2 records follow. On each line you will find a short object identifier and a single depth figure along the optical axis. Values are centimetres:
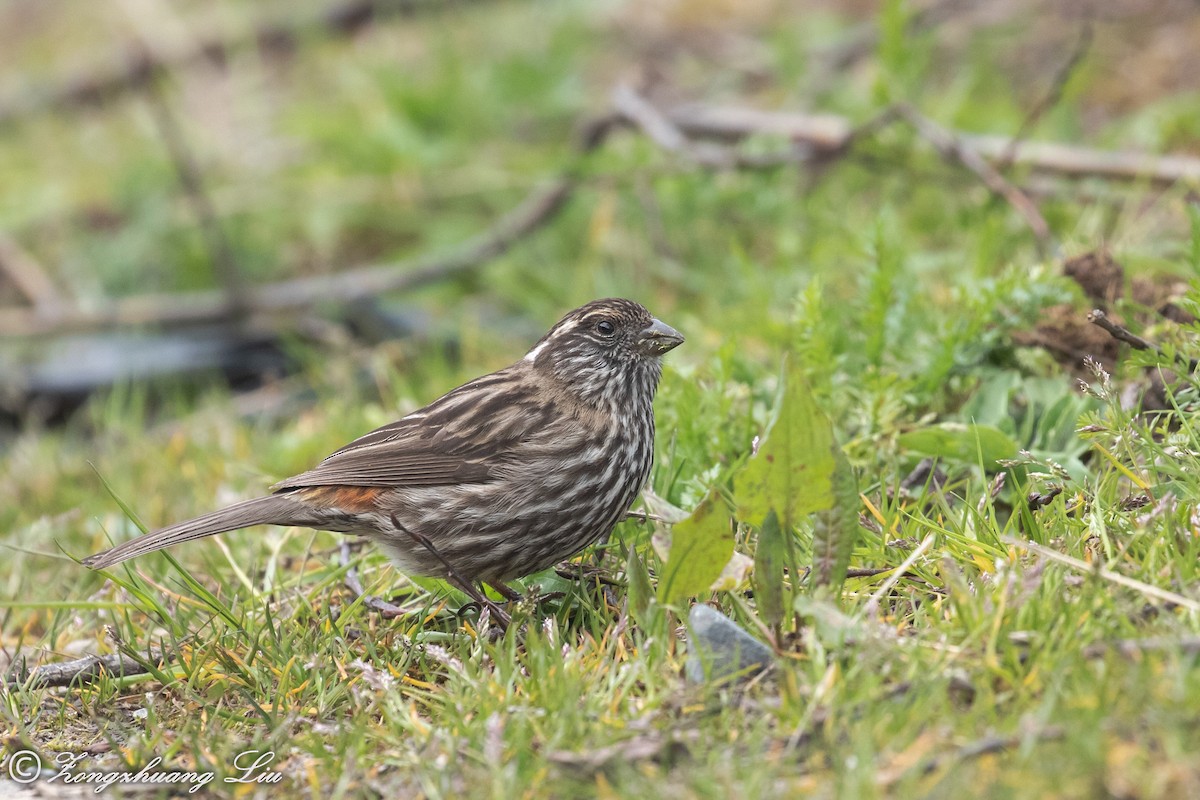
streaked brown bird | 767
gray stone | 596
